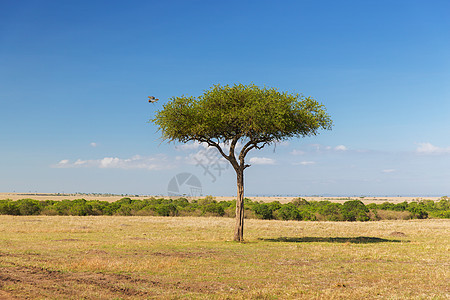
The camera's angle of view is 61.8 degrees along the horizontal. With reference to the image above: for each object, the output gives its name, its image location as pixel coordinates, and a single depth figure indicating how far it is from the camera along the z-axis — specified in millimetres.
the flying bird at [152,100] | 29625
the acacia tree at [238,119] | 27797
